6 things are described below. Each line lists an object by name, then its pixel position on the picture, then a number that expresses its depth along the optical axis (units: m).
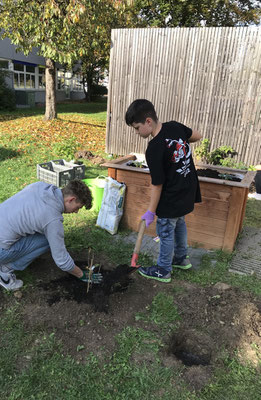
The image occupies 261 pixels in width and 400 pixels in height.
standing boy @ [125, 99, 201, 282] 2.69
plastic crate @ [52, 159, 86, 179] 5.82
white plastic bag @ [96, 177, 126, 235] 4.08
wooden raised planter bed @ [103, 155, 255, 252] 3.58
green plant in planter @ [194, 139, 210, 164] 6.78
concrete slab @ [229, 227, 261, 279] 3.48
